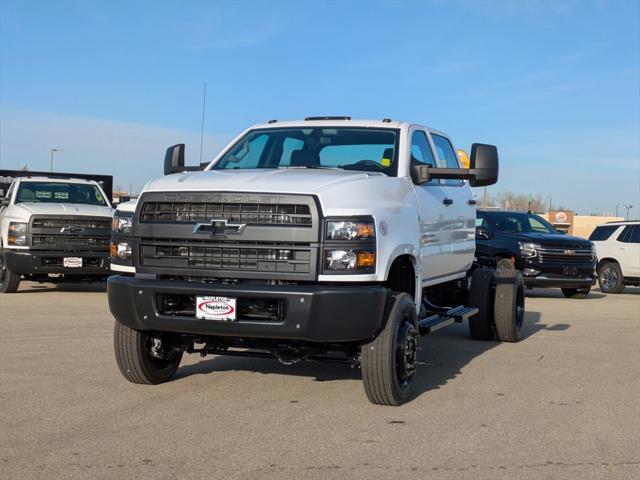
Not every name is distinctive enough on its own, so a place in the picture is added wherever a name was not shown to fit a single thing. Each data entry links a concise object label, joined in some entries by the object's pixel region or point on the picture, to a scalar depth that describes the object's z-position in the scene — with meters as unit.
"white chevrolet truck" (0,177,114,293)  13.56
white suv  19.72
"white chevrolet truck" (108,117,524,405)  5.48
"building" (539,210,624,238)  69.56
